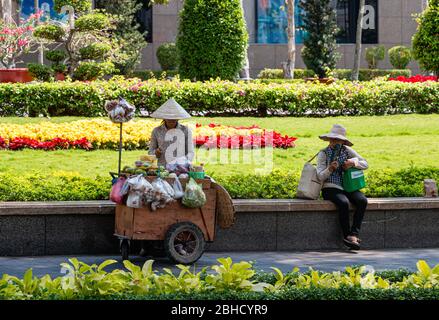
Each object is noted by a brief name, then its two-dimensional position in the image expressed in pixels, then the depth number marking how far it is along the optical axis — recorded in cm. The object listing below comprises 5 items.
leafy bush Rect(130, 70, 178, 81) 4171
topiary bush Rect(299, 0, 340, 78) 4422
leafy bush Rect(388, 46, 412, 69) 4531
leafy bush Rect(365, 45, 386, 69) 4628
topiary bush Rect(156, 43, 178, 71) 4316
